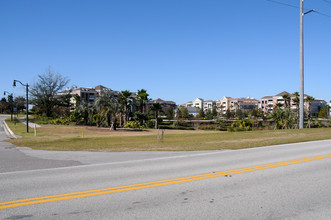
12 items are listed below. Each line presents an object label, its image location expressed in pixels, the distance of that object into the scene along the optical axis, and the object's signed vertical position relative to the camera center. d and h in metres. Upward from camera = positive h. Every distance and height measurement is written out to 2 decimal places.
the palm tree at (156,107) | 64.12 +1.72
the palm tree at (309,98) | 72.25 +4.32
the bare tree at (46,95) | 73.25 +5.15
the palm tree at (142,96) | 63.49 +4.28
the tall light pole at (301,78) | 26.25 +3.55
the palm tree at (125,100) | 51.25 +2.71
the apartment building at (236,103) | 166.12 +7.05
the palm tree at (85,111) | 53.75 +0.62
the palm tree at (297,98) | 70.97 +4.22
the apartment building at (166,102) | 169.85 +7.83
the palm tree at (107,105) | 43.53 +1.47
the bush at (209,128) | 59.51 -3.02
